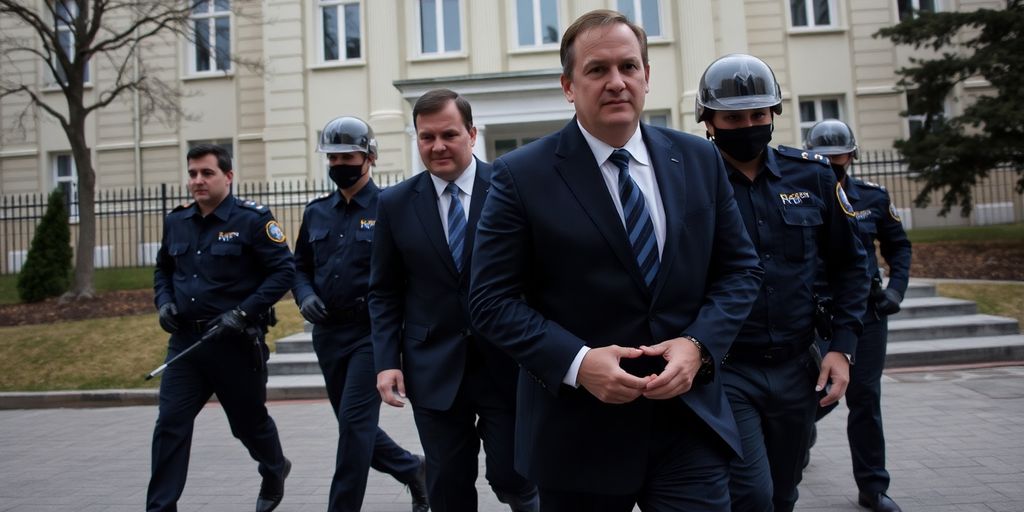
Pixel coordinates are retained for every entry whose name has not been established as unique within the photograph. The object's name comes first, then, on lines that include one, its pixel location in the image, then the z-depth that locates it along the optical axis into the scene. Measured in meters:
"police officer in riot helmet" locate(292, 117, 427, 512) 4.57
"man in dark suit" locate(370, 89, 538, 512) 3.65
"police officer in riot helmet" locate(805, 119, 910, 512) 4.65
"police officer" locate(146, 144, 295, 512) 4.79
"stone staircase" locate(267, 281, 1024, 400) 9.95
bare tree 15.80
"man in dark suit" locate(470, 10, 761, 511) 2.33
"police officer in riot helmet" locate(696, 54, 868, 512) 3.20
